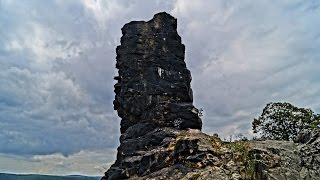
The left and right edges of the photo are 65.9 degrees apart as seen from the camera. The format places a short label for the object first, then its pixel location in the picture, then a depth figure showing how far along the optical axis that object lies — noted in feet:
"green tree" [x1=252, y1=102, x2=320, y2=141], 82.27
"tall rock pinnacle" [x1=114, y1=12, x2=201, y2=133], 67.16
